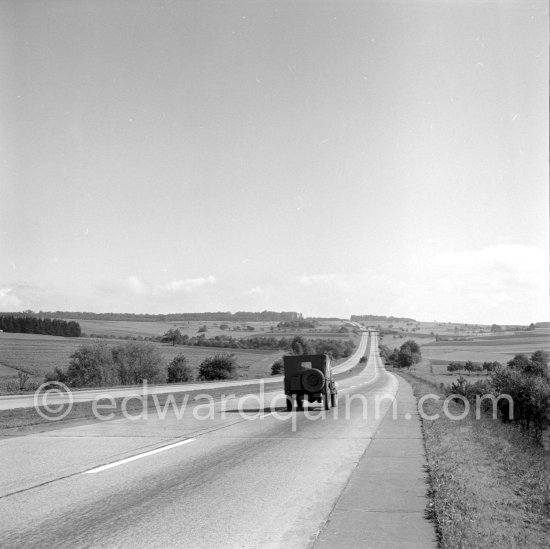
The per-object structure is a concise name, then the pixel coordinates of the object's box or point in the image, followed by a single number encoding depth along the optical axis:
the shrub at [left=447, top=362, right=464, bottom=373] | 99.07
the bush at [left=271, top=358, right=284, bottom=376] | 80.41
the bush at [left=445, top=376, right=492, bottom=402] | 44.50
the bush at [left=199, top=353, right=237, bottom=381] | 67.56
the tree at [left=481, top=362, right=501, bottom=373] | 83.74
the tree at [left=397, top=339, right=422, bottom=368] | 125.81
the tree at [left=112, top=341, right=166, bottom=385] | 58.72
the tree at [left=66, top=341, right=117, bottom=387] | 55.00
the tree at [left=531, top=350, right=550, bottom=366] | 62.50
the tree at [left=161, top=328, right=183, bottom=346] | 113.69
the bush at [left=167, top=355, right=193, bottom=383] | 64.31
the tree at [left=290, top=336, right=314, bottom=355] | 109.06
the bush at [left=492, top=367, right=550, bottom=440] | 39.83
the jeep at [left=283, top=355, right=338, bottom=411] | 21.20
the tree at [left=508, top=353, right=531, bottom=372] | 57.92
